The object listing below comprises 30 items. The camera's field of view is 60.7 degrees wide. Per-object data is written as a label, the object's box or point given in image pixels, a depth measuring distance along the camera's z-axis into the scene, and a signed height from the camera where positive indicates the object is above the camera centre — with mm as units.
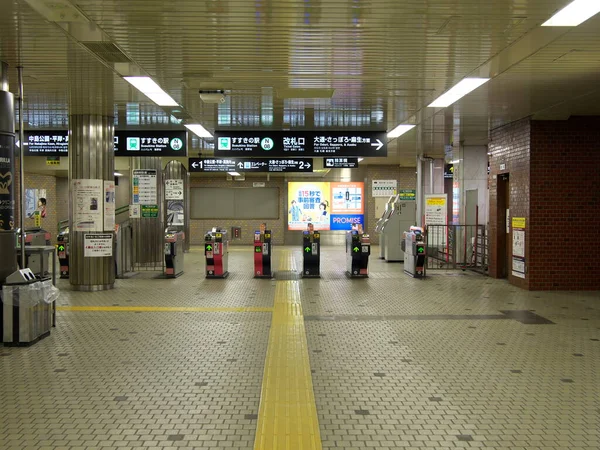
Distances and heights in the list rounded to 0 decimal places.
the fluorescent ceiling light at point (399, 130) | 11139 +1919
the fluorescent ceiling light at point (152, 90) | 7367 +1949
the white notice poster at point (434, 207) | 14812 +227
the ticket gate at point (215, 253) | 12000 -886
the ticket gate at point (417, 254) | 12219 -933
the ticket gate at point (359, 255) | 12172 -954
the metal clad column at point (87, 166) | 10141 +984
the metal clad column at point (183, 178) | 18781 +1367
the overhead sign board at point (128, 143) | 10625 +1543
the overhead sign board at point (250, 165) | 13653 +1385
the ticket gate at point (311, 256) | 12172 -973
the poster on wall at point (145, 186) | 13297 +764
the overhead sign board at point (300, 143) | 10211 +1439
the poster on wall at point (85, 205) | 10023 +205
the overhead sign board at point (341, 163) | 13688 +1431
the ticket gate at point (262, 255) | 12055 -939
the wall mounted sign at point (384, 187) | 21891 +1192
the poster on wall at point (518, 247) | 10375 -669
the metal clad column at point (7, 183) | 6262 +401
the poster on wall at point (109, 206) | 10250 +188
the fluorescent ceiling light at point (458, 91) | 7363 +1924
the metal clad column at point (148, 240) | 14891 -724
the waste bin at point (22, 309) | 6062 -1118
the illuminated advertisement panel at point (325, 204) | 23594 +504
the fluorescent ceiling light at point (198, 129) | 11047 +1942
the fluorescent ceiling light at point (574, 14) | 4650 +1904
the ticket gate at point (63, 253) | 12523 -931
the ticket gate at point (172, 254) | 12172 -921
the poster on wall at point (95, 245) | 10102 -585
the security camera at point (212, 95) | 7801 +1833
